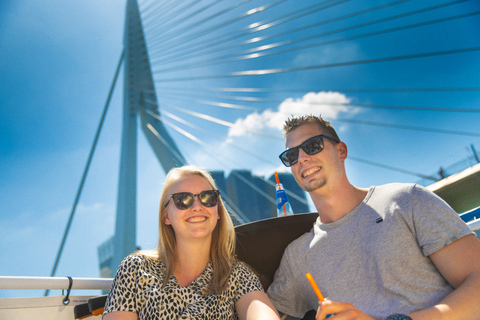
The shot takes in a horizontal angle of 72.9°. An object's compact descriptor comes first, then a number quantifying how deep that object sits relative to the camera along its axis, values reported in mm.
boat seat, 1515
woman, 1250
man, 1054
